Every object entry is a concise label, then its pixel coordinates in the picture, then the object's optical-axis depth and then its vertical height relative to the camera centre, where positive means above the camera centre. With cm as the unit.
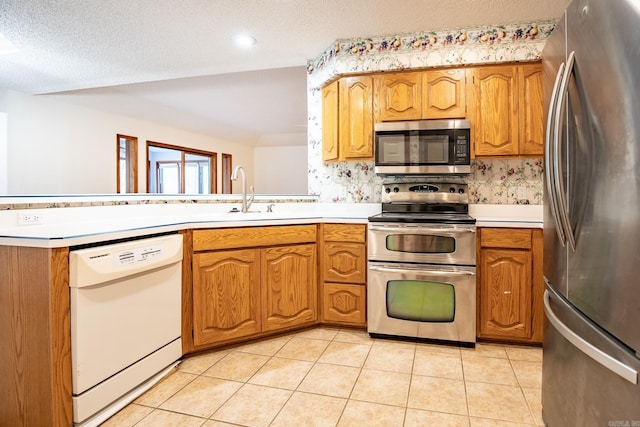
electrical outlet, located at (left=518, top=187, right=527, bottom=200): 282 +11
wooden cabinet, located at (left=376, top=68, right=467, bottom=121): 268 +89
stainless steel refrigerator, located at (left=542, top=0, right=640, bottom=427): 77 -2
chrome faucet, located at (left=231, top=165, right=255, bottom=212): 290 +8
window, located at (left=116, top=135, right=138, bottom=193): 528 +68
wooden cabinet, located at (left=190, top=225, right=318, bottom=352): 214 -51
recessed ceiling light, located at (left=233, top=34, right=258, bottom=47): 282 +140
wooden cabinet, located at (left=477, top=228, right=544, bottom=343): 226 -52
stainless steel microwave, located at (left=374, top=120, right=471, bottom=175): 263 +46
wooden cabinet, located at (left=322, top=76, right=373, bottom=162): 283 +73
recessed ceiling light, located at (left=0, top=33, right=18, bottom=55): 300 +147
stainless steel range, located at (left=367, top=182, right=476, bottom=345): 230 -48
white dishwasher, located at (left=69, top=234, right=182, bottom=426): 143 -54
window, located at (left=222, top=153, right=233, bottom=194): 730 +75
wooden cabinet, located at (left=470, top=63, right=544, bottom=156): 257 +73
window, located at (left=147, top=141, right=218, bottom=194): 673 +74
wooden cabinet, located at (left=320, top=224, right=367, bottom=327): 256 -50
